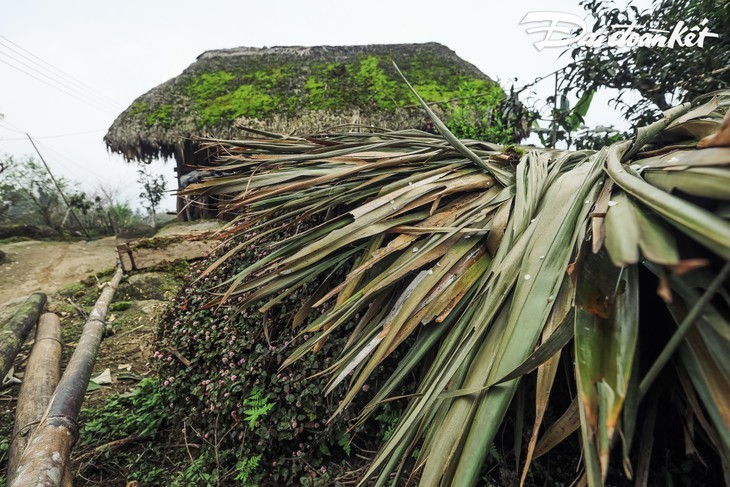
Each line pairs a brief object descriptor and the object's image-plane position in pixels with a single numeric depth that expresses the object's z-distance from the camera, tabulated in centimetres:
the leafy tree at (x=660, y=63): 217
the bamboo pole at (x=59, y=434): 122
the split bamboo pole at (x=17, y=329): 228
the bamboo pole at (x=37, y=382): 185
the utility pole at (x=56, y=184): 1228
